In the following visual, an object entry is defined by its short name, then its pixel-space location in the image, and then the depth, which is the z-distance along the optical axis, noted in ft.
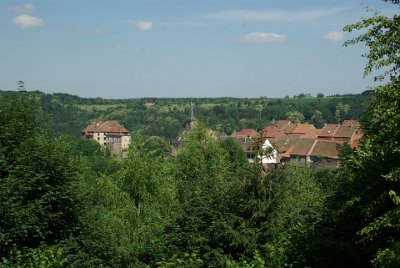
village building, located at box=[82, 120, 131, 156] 507.71
